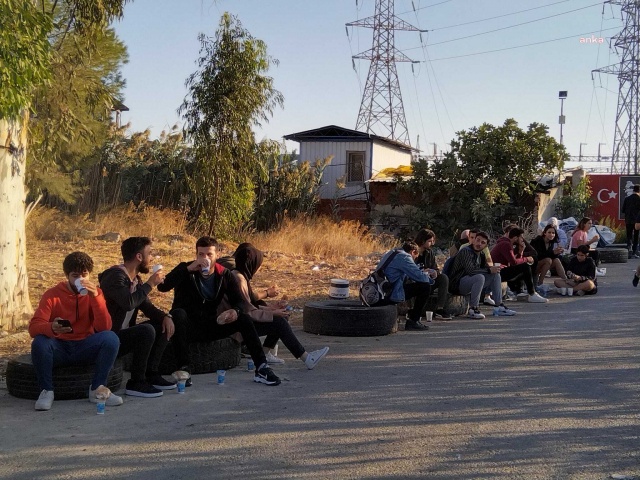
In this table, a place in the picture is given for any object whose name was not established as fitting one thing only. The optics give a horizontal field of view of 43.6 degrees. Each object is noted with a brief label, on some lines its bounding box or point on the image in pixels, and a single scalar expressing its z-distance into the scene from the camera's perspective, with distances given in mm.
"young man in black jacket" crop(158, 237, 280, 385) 7949
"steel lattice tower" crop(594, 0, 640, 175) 53094
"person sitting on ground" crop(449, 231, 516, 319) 12602
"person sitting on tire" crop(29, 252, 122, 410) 6699
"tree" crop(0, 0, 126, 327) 7910
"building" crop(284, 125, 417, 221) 33875
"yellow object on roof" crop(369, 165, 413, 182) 28959
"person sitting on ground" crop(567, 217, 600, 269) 16891
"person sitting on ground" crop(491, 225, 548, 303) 14039
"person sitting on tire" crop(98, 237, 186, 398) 7258
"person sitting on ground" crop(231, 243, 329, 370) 8453
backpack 11117
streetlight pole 52812
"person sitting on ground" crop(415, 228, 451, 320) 11938
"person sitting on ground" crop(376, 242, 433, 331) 11062
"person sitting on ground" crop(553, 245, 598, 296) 15352
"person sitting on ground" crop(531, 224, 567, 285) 15492
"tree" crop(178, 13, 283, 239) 20734
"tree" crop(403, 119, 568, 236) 25766
